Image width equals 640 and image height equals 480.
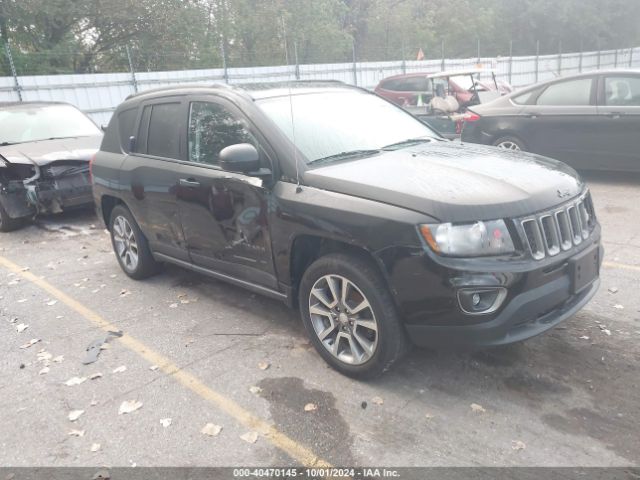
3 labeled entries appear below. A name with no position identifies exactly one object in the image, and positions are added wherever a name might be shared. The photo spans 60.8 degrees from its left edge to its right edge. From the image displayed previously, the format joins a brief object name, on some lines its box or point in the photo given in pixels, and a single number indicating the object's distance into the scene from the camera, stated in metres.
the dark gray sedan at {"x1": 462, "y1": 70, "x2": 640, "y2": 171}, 7.48
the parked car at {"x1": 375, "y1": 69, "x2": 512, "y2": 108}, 12.97
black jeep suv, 2.92
